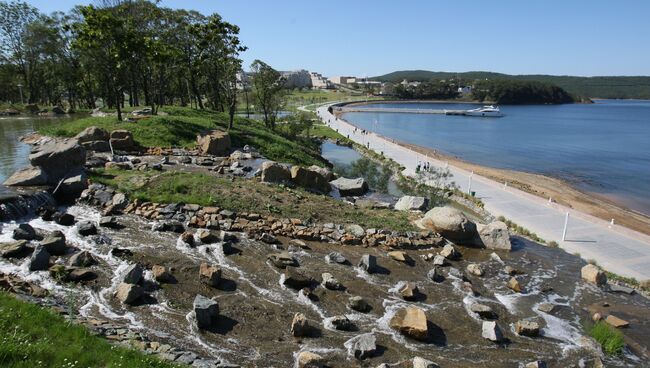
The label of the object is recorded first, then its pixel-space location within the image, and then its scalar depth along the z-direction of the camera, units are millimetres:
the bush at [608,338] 14125
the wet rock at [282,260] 17359
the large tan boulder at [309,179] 28203
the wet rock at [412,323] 13508
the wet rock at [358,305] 14953
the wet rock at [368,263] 17922
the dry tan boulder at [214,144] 33188
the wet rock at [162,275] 14977
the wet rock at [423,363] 11602
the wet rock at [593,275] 19547
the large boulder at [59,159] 21969
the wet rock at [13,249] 14907
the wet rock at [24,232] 16375
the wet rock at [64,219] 18422
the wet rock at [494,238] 22781
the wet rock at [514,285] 17953
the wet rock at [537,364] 12430
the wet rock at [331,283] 16109
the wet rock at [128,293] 13391
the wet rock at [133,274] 14166
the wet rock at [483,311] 15398
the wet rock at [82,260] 15094
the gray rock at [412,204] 27391
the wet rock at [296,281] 15969
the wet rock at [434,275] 18058
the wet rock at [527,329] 14523
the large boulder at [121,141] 30891
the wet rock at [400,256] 19406
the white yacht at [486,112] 162750
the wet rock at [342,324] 13609
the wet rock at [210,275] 15234
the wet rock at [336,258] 18469
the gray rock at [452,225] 22562
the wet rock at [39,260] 14312
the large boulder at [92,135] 30594
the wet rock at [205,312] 12891
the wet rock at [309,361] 11336
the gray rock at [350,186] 30531
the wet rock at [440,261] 19572
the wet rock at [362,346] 12320
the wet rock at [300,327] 13016
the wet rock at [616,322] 15961
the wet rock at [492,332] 13883
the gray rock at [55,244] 15625
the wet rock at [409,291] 16047
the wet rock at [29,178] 21016
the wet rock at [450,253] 20484
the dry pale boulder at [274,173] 27141
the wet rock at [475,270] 19141
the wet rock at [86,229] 17672
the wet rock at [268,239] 19406
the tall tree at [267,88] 57969
